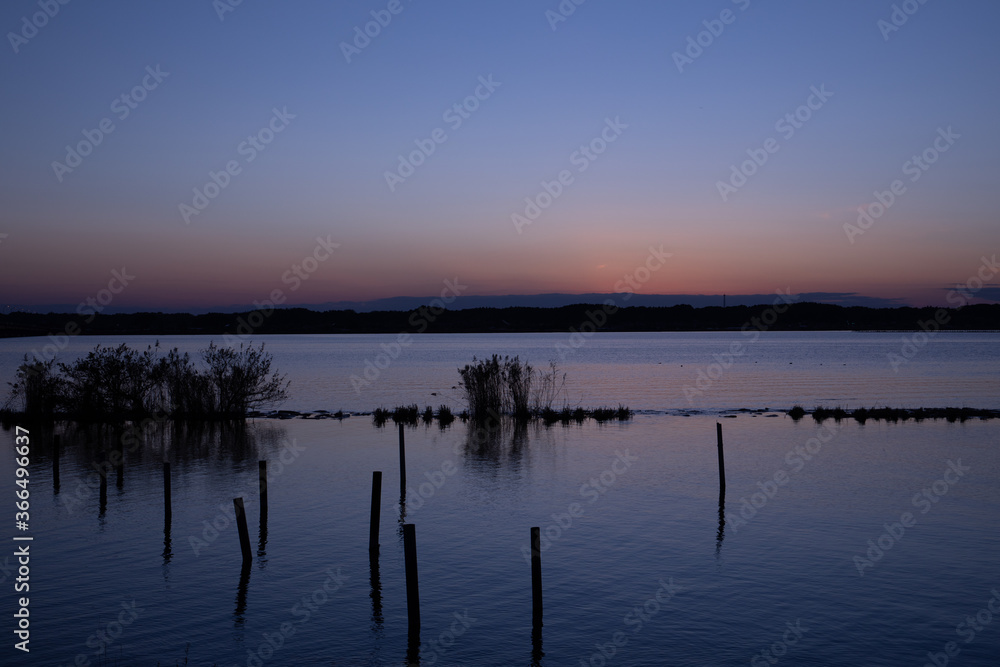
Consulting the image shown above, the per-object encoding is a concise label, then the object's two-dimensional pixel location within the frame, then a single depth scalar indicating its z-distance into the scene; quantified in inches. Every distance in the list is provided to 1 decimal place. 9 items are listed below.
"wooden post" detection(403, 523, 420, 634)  616.1
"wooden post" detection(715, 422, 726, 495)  1113.2
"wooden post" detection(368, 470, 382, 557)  831.9
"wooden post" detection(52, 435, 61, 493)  1134.9
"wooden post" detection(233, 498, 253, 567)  761.0
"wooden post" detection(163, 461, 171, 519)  913.5
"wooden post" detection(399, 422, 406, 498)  1153.0
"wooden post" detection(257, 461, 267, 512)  916.7
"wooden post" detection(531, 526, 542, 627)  619.5
